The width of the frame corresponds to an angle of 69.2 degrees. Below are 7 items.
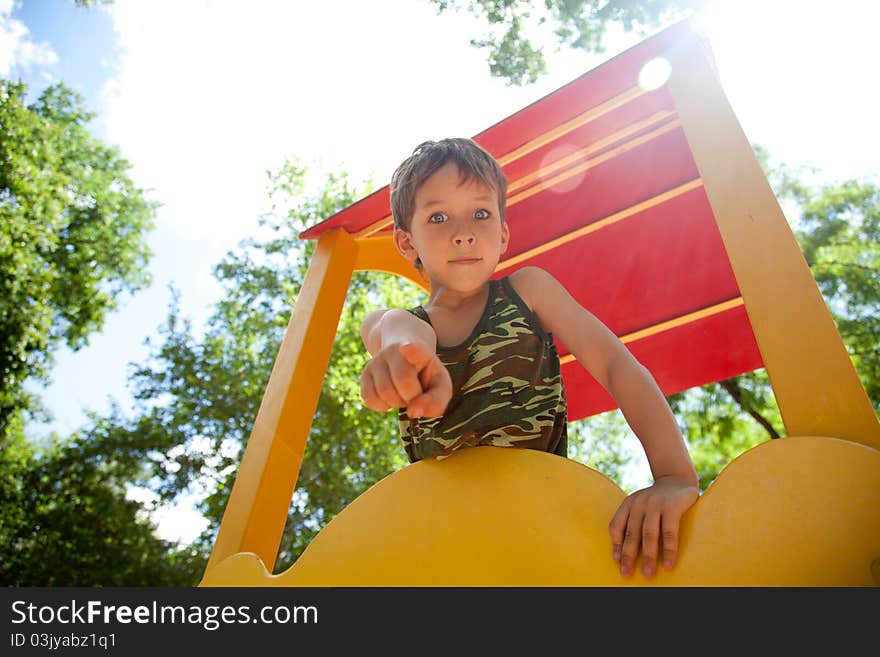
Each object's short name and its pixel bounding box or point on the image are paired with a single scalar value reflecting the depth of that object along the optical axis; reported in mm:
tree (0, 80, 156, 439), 13172
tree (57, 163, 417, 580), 12312
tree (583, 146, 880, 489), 9898
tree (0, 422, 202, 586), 12719
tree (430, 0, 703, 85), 7555
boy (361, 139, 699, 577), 828
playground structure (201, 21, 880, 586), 747
